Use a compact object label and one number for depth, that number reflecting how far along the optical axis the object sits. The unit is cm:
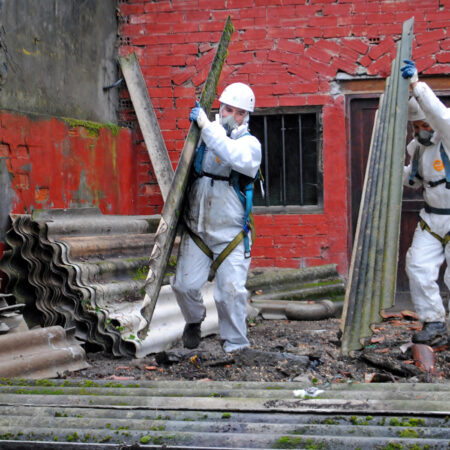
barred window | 829
